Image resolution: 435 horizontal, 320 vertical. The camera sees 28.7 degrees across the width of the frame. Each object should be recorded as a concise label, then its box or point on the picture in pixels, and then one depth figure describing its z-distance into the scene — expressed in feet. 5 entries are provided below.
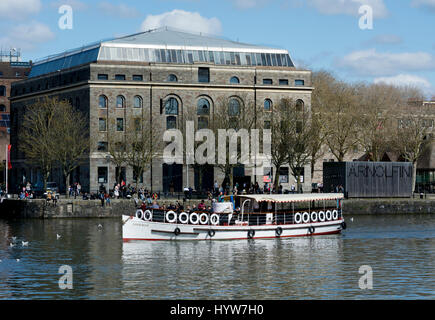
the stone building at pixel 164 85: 373.20
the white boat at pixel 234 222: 227.40
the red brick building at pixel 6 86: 629.10
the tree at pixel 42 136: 351.25
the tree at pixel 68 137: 346.13
